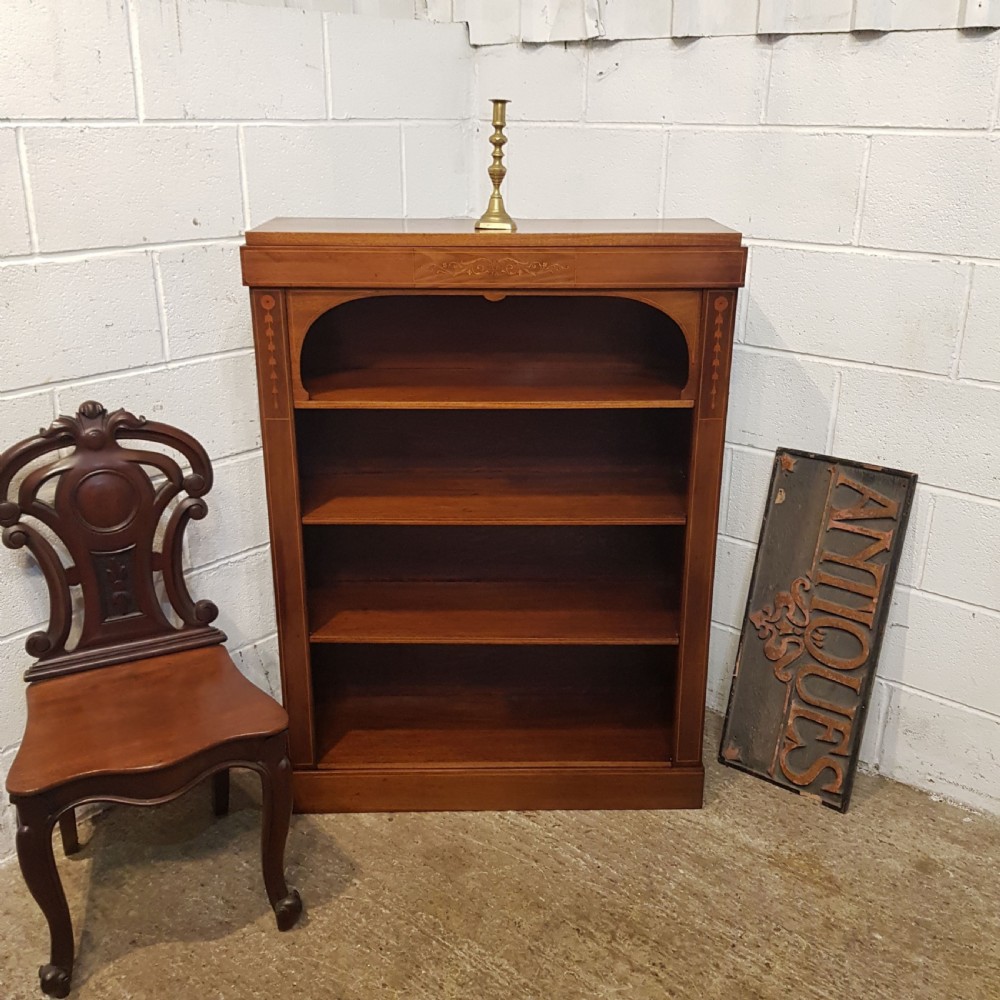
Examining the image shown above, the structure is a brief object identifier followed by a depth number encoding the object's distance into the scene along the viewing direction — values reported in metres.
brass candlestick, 1.81
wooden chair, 1.60
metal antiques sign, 2.14
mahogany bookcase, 1.77
